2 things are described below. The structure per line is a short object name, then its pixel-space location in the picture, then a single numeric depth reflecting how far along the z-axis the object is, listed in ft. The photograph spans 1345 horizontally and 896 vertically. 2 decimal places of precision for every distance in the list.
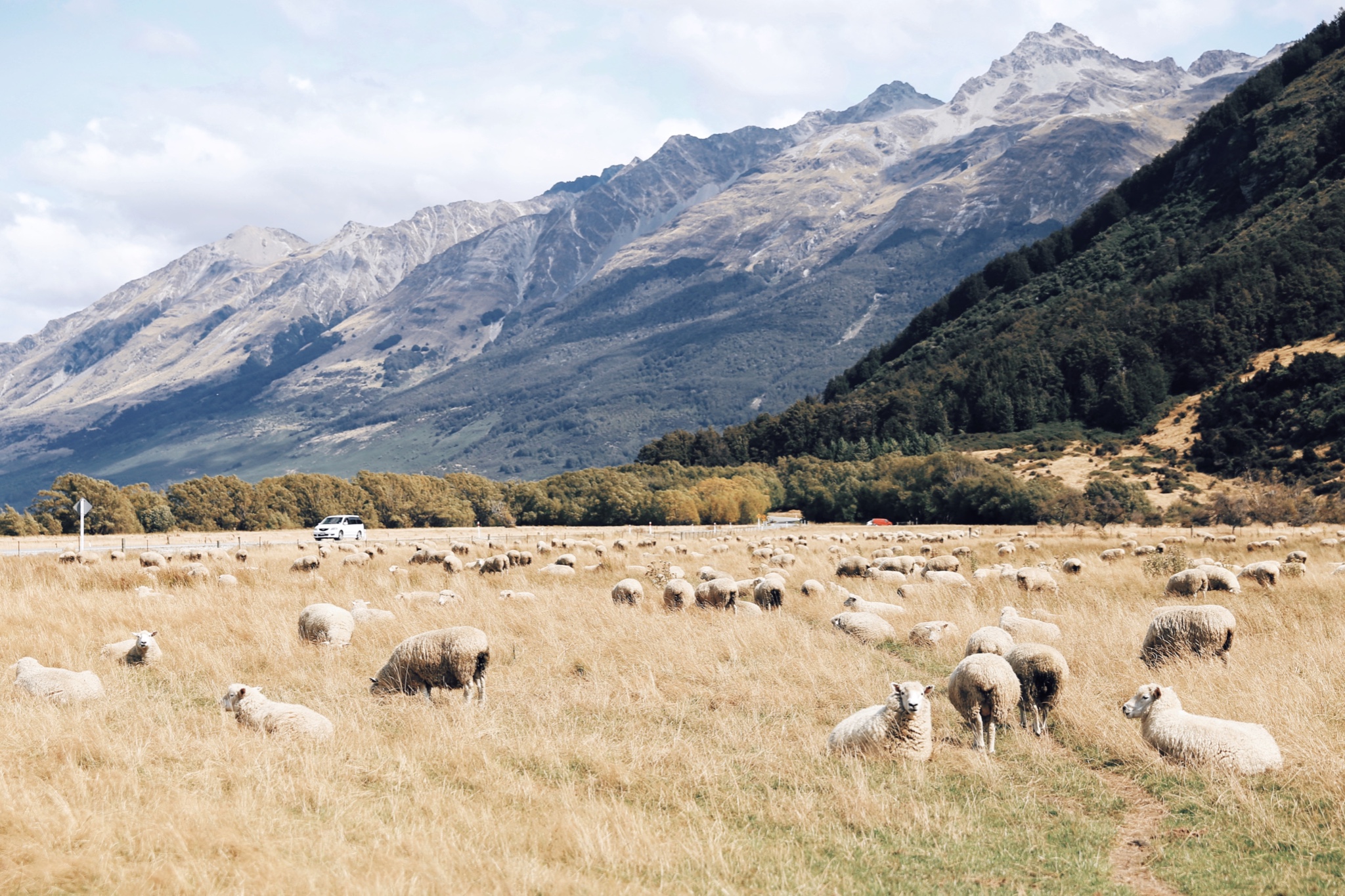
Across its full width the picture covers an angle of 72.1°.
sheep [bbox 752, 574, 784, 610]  70.79
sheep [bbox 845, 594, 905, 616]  64.80
